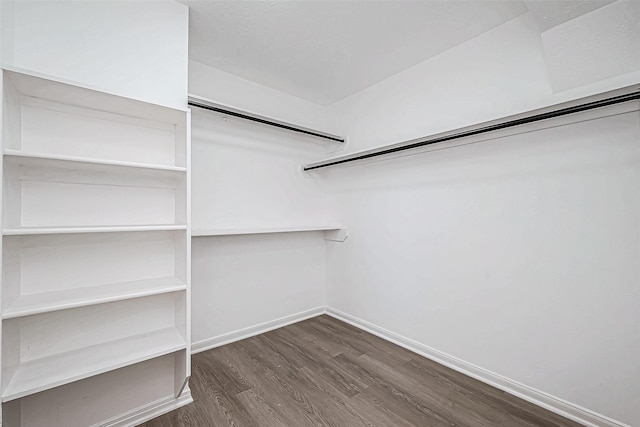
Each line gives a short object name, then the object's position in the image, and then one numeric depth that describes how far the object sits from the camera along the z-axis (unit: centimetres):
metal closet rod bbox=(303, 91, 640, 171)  121
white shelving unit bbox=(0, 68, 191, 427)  126
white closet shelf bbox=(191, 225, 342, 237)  198
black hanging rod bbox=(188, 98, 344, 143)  184
